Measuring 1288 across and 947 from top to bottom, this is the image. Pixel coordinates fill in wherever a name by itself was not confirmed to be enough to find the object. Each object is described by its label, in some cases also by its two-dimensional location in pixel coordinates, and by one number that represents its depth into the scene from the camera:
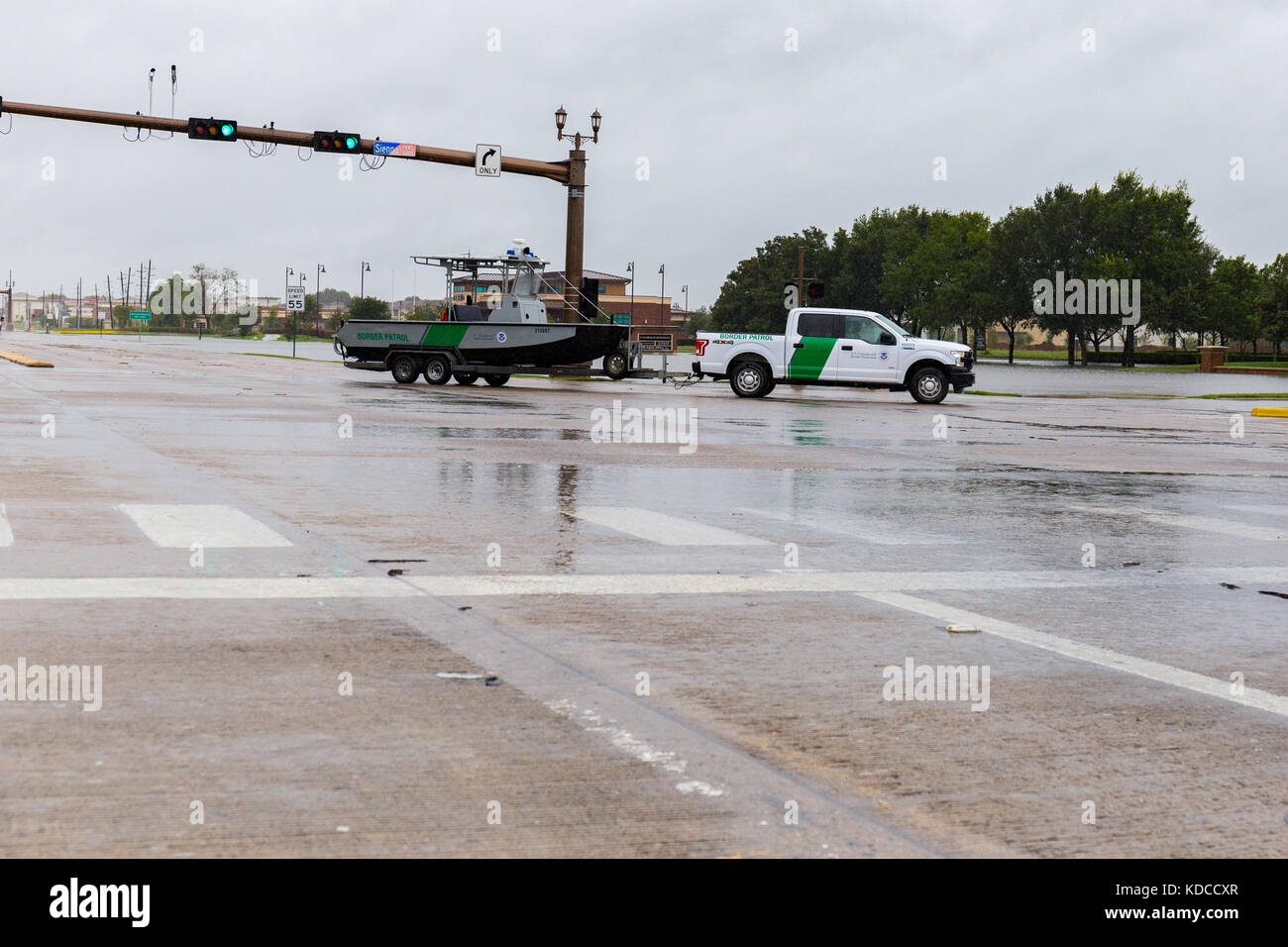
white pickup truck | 29.41
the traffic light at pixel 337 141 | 35.22
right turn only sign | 34.69
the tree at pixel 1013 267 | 98.19
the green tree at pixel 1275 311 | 91.12
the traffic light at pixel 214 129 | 34.81
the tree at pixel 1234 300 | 91.75
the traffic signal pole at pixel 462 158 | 34.06
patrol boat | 31.53
